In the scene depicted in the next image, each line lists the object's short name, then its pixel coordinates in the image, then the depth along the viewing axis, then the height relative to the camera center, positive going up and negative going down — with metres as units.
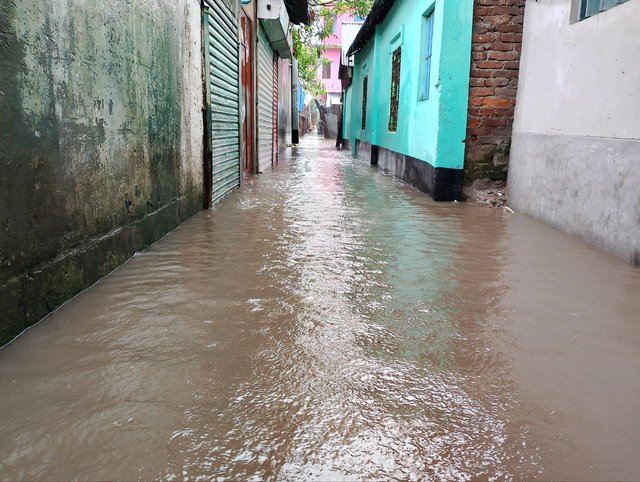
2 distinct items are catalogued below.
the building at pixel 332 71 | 43.88 +3.94
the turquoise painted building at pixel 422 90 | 6.73 +0.47
